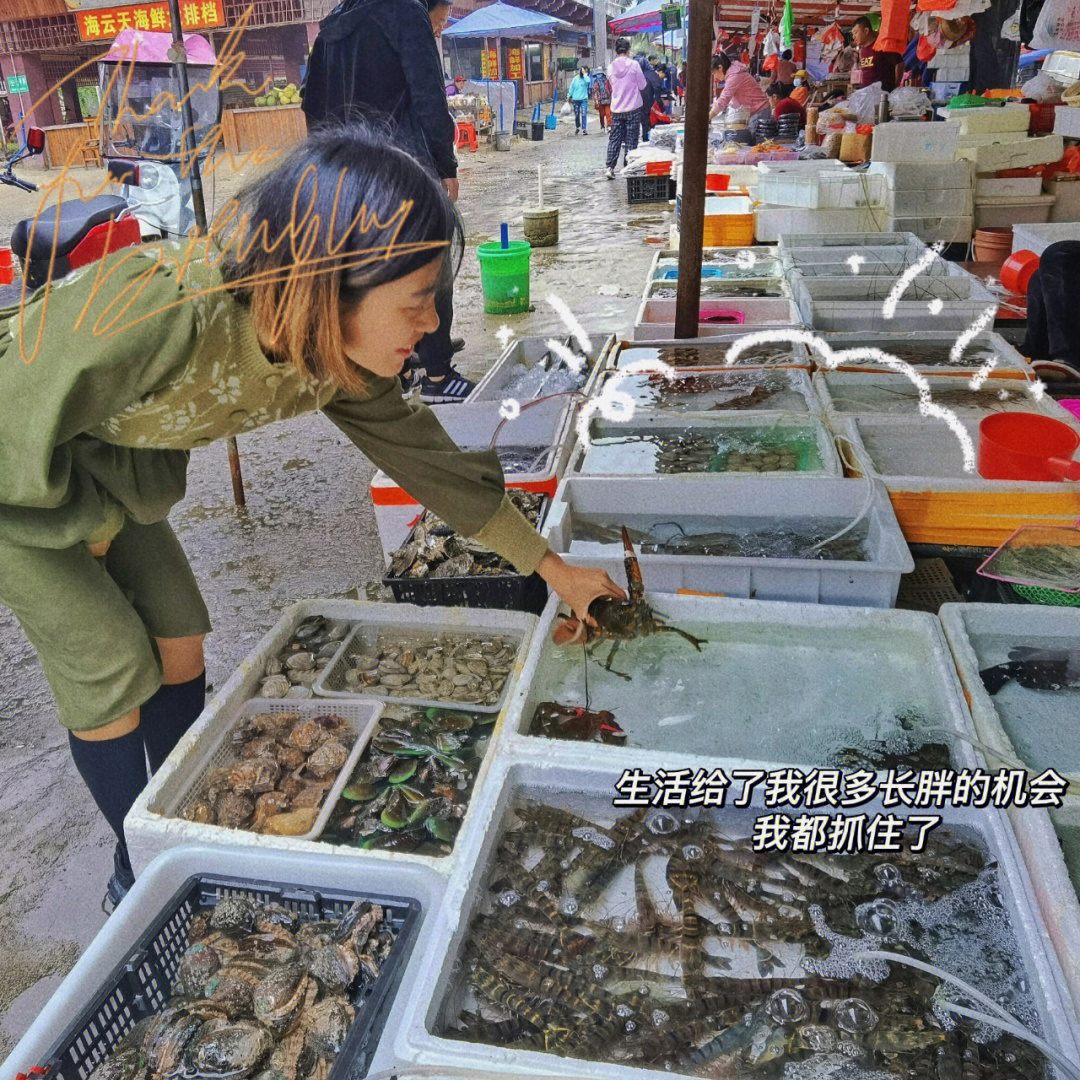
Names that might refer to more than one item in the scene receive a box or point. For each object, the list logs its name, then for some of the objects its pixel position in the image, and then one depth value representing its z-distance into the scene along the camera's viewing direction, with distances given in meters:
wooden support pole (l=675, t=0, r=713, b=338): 3.04
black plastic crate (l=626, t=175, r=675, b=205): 11.38
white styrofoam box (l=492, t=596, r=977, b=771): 1.63
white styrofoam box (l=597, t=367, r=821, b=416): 3.02
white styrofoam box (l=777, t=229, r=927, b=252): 5.02
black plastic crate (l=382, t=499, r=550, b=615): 2.34
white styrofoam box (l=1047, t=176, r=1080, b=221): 6.04
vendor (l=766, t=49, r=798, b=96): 15.75
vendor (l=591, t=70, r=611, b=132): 23.30
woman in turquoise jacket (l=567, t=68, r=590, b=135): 22.95
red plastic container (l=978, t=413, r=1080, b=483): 2.23
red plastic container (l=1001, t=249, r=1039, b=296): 4.54
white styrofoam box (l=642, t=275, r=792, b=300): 4.59
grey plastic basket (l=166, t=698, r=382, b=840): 1.65
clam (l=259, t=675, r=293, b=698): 1.96
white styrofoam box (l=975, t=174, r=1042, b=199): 6.12
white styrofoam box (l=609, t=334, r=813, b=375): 3.39
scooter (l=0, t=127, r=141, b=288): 2.66
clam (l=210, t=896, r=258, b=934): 1.40
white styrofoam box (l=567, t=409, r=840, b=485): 2.57
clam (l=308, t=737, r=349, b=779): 1.80
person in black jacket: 4.20
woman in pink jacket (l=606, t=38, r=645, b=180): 13.23
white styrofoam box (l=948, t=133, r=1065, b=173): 6.03
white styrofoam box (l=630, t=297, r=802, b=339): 4.02
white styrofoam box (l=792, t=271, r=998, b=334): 3.84
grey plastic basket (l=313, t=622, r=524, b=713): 1.96
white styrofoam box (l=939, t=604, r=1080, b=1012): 1.16
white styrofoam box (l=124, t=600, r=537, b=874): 1.44
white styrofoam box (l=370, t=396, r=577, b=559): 2.79
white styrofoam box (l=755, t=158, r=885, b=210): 6.04
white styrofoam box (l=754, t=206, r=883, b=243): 6.05
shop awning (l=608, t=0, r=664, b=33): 25.09
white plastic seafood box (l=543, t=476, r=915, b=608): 1.96
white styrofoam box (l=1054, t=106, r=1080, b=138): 5.95
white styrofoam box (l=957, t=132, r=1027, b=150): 6.10
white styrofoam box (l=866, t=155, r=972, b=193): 5.90
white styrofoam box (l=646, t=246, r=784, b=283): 5.04
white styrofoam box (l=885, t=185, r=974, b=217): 6.00
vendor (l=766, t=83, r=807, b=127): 12.91
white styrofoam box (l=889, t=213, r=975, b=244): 6.10
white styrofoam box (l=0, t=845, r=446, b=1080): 1.14
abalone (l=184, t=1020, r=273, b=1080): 1.21
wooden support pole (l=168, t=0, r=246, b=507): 2.85
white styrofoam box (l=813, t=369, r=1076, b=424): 2.83
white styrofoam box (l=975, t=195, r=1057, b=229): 6.18
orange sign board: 12.12
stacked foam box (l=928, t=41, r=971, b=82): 9.37
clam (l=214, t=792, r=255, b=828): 1.64
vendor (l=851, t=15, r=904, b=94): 10.42
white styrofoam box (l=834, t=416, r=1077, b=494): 2.21
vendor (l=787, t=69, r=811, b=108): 14.05
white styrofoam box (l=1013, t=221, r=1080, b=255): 4.62
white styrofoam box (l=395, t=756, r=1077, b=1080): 1.04
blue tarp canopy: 18.64
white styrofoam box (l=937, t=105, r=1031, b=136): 6.19
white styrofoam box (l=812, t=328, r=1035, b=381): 3.25
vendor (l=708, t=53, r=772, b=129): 13.73
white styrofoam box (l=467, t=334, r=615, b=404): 3.68
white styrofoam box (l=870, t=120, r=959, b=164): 5.92
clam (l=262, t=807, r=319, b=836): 1.61
